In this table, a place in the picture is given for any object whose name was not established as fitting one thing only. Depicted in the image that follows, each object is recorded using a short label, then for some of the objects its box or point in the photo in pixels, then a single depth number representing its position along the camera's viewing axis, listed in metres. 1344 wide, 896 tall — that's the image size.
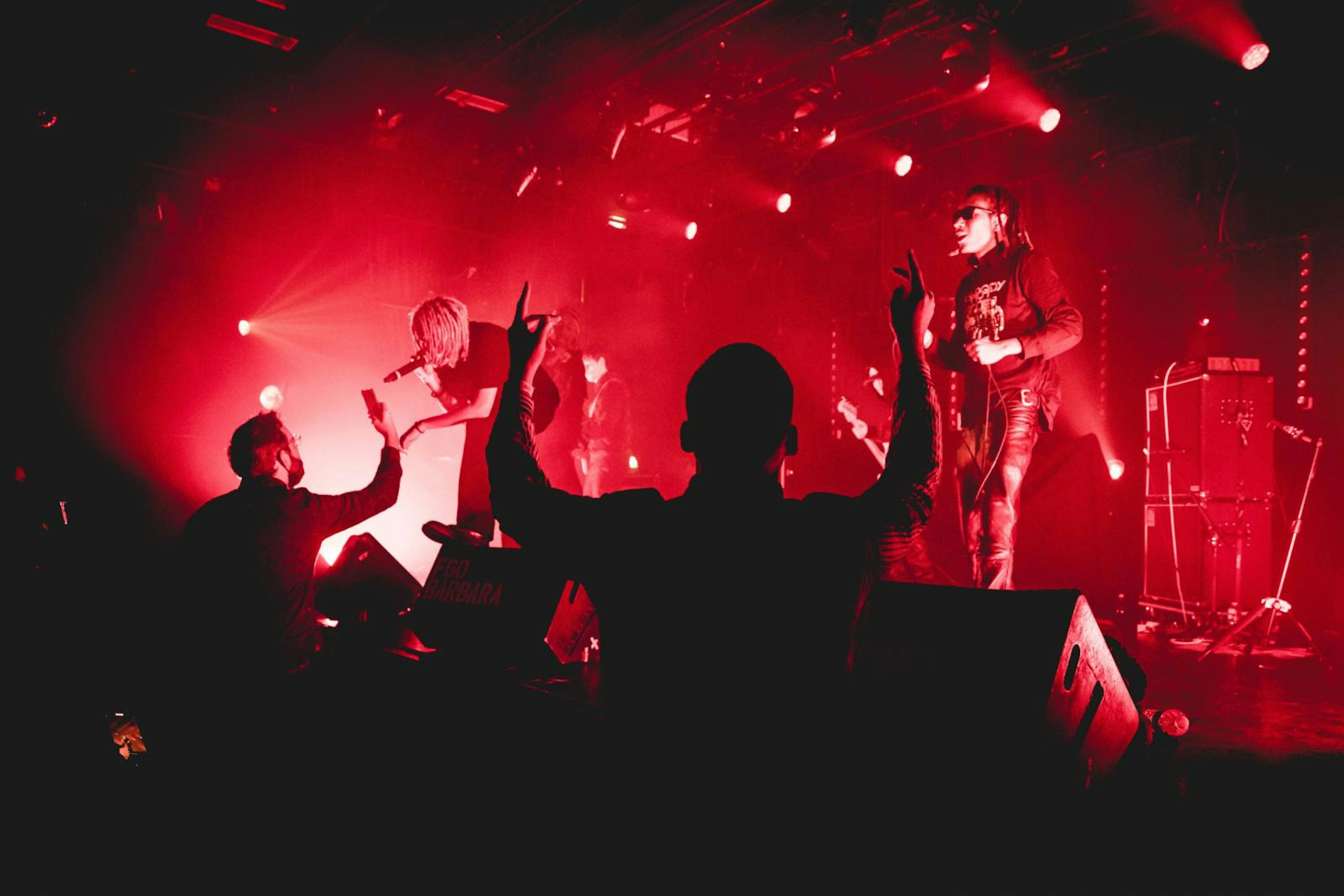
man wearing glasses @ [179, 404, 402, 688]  3.08
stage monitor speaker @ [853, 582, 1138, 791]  1.72
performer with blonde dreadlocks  4.26
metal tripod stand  4.85
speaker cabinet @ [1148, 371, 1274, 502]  6.08
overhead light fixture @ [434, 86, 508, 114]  8.65
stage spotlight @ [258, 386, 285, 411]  8.52
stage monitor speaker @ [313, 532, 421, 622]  4.11
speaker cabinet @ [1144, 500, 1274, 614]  5.94
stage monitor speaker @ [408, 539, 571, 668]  3.11
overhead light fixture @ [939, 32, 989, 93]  5.84
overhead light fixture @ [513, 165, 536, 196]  8.80
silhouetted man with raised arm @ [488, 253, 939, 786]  1.37
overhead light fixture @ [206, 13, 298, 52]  7.22
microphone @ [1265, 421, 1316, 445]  5.41
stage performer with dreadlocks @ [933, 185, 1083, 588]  4.48
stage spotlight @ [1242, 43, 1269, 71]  5.54
